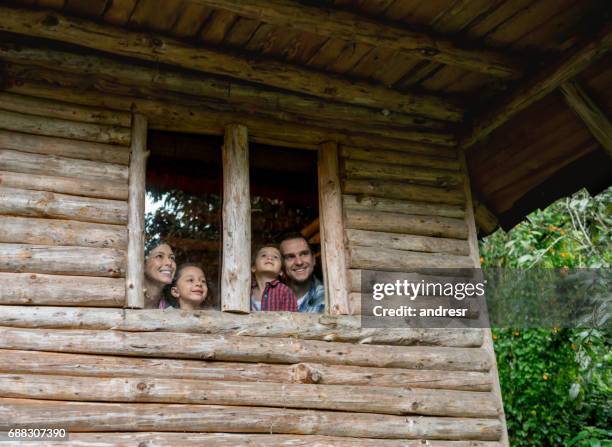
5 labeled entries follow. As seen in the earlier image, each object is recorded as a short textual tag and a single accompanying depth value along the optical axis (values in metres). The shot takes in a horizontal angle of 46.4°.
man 5.66
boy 5.38
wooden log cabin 4.55
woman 5.12
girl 5.19
